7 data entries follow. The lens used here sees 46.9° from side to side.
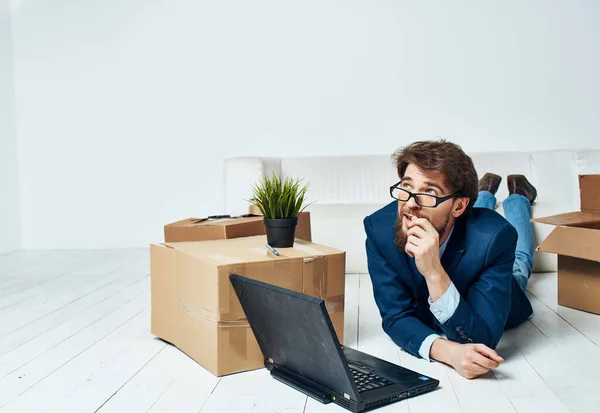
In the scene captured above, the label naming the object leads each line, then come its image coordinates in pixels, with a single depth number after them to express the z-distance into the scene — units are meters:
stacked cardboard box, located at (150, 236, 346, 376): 2.07
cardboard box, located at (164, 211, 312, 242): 2.64
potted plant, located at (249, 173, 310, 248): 2.29
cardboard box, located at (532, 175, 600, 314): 2.67
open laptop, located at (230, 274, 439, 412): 1.78
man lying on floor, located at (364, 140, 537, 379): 2.03
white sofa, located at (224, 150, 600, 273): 3.68
